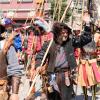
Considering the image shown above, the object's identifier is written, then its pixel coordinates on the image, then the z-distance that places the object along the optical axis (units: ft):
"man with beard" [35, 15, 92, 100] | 25.40
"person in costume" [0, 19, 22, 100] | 19.53
